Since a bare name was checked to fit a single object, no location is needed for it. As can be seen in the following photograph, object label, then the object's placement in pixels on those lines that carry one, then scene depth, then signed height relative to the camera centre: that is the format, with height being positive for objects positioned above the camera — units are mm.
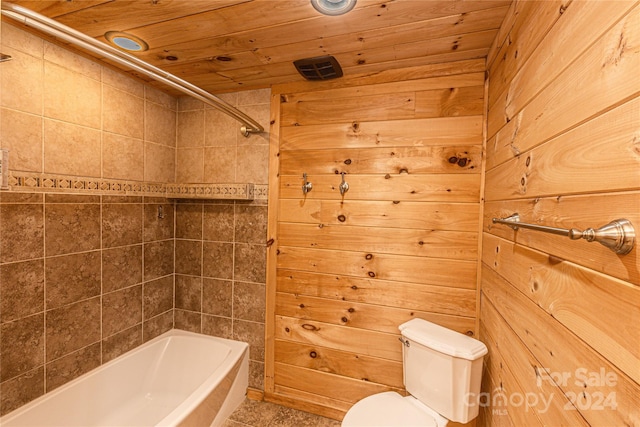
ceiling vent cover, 1668 +826
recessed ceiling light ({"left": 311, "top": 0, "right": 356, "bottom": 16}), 1200 +841
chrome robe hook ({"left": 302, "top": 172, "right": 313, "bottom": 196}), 1964 +131
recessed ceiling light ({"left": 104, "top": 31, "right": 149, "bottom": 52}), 1479 +846
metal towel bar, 532 -44
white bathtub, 1525 -1176
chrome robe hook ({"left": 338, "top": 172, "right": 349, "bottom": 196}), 1876 +125
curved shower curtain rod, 870 +554
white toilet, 1359 -878
